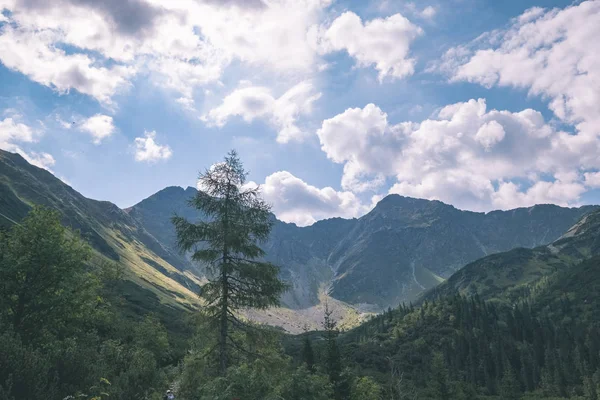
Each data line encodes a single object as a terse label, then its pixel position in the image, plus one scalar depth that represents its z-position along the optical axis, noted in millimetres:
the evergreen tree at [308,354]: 62356
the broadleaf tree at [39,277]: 20094
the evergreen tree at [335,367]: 34406
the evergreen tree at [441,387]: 68562
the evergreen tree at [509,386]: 99025
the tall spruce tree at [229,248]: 20484
